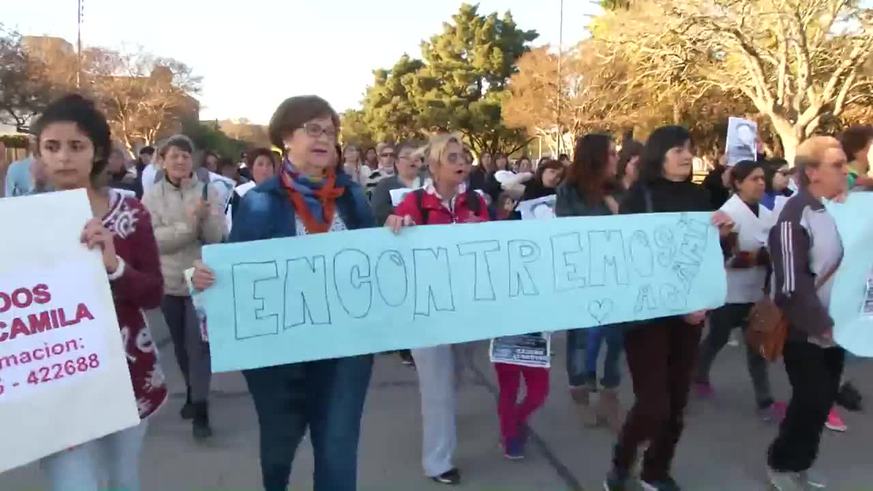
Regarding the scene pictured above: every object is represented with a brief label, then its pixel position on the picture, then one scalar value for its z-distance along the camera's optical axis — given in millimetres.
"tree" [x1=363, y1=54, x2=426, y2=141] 57875
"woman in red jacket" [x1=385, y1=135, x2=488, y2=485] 4344
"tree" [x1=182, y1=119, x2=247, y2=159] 47125
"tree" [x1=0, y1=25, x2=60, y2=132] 31500
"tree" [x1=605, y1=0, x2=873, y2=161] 29578
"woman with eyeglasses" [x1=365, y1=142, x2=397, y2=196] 9445
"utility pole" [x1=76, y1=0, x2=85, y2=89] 41594
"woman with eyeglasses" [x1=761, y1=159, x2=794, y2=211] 7277
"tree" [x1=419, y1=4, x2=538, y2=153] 53000
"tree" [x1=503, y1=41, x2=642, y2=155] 39750
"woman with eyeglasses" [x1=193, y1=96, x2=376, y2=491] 3141
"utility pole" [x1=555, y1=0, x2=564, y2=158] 40625
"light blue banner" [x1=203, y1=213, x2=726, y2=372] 3162
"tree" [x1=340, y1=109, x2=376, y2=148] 65312
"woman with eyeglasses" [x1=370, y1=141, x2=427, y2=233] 7031
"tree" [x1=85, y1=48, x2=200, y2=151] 48250
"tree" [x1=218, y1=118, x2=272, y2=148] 81219
